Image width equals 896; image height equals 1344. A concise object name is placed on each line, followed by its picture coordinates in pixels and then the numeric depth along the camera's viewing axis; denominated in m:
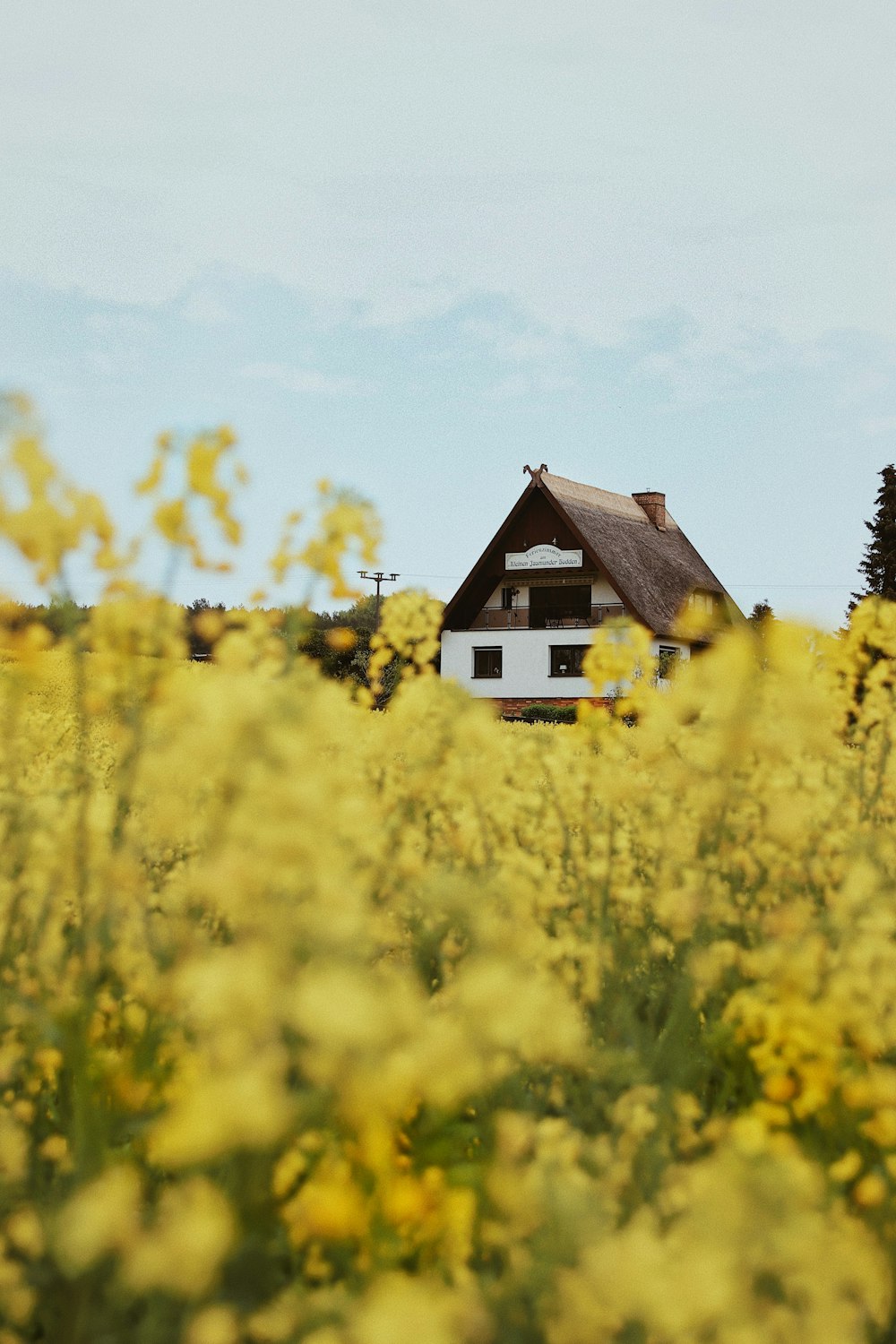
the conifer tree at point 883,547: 33.19
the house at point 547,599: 33.78
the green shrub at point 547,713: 30.03
